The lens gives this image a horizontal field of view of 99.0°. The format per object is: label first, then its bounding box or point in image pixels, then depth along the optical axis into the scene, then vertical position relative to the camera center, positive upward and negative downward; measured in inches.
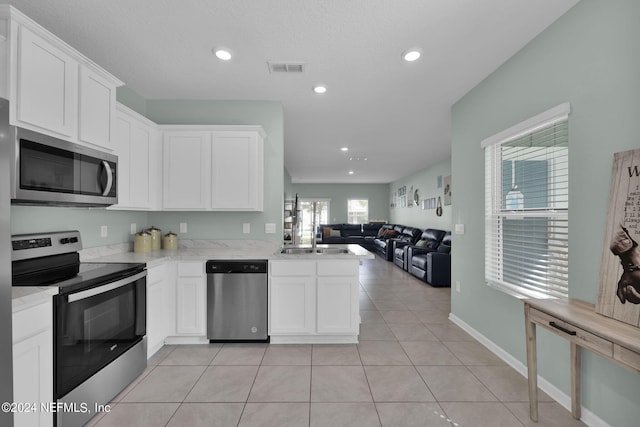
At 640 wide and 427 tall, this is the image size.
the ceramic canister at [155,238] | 115.4 -10.3
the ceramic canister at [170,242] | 118.3 -12.3
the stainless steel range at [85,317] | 60.2 -26.4
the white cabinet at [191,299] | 103.4 -32.5
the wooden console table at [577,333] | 46.5 -22.6
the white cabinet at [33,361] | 50.0 -28.6
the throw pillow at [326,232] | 392.1 -25.2
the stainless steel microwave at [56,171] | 56.7 +10.4
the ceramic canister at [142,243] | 110.5 -11.9
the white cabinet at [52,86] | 58.3 +31.3
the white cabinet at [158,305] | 92.6 -32.7
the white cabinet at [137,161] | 95.7 +19.8
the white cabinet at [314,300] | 105.3 -33.0
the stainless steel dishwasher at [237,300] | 103.5 -32.7
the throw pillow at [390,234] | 346.9 -24.4
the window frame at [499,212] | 81.0 +1.2
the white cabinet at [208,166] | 114.0 +20.1
